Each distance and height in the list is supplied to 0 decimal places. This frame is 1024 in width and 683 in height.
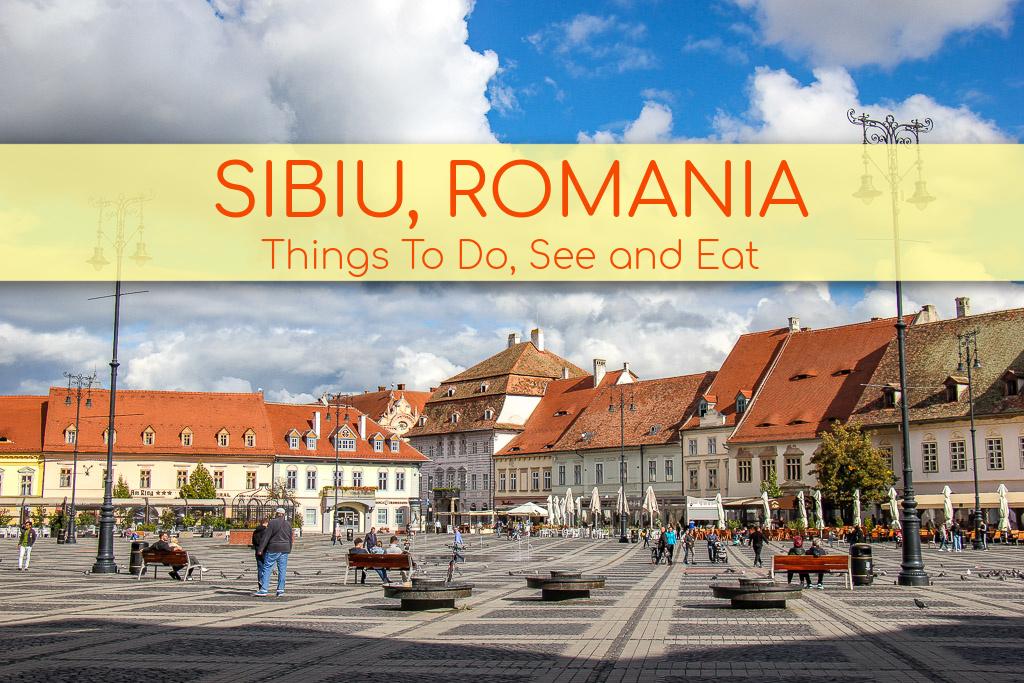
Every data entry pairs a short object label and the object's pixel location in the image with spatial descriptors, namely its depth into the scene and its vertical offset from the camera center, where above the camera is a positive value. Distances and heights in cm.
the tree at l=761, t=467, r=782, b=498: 7250 +52
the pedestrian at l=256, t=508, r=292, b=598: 2164 -82
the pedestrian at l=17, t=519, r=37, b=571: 3216 -121
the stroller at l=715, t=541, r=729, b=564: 3925 -200
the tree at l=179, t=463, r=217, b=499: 8062 +87
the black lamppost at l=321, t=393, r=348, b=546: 6162 +536
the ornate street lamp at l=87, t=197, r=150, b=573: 2931 +23
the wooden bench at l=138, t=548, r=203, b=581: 2723 -138
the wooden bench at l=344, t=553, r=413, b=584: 2445 -132
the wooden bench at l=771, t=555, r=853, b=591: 2302 -133
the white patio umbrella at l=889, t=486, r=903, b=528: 5316 -60
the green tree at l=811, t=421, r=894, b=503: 6206 +136
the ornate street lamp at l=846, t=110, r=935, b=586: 2470 +230
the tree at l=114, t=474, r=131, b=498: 7851 +68
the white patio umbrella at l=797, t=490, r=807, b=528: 5909 -65
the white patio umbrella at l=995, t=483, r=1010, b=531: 5088 -65
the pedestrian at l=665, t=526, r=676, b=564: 3747 -137
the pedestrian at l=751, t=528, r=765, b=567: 3628 -145
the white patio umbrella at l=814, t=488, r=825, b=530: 5718 -88
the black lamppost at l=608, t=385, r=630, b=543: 6219 -124
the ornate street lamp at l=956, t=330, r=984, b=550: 4884 +715
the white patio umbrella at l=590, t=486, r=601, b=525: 6861 -39
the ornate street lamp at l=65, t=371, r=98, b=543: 5874 +661
